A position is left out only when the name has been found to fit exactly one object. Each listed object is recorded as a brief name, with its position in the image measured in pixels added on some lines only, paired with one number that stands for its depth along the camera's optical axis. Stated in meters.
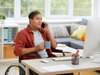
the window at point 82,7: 6.70
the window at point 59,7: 6.45
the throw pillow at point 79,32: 5.84
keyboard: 2.75
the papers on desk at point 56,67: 2.33
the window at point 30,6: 6.16
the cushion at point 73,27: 6.17
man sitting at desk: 3.08
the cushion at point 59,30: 6.08
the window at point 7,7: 5.90
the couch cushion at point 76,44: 5.23
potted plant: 5.30
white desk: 2.28
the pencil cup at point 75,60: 2.56
